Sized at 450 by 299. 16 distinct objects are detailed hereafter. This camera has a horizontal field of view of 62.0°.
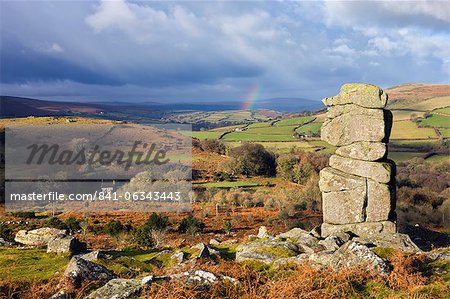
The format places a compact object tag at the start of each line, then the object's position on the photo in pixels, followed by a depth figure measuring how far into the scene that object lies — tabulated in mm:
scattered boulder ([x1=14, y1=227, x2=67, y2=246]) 20719
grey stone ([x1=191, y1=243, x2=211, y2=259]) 12961
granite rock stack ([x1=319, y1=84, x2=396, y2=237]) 17031
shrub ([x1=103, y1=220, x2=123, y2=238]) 34062
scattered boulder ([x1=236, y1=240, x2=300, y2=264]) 12258
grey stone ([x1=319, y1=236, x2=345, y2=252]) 13642
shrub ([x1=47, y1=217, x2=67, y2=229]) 36469
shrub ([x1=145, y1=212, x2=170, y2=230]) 34119
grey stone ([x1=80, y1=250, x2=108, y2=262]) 13279
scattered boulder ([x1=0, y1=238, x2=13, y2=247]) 19131
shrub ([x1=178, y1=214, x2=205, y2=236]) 38531
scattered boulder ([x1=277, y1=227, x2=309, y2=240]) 16828
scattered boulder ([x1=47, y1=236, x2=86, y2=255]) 15383
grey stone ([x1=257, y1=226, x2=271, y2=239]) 19992
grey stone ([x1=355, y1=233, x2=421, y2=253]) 13630
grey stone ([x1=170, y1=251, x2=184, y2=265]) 13628
